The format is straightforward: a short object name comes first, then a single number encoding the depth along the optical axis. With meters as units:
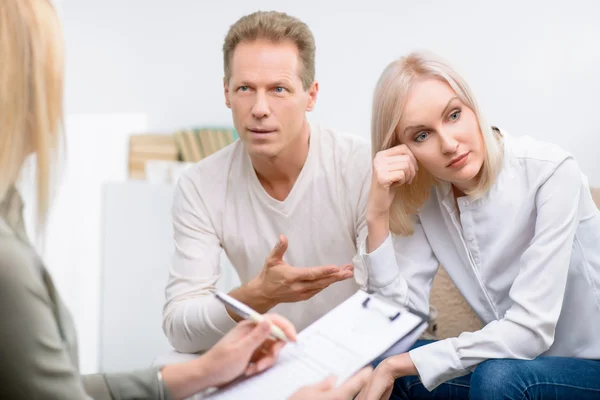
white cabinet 2.79
